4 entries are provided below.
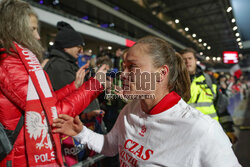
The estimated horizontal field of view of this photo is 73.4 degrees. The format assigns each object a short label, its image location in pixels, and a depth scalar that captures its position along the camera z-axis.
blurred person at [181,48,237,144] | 2.12
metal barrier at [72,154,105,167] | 1.34
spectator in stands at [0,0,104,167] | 0.85
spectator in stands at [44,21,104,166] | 1.42
